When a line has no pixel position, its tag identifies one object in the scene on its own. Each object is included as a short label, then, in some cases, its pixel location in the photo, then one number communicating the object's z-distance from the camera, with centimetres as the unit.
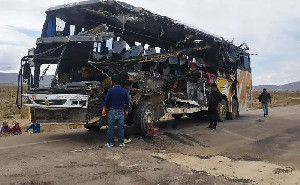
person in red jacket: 816
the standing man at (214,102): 917
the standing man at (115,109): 612
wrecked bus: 639
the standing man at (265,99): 1364
